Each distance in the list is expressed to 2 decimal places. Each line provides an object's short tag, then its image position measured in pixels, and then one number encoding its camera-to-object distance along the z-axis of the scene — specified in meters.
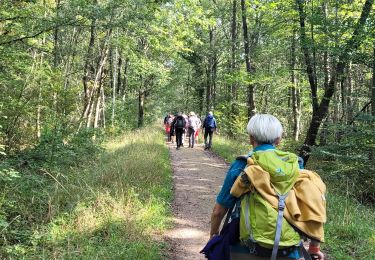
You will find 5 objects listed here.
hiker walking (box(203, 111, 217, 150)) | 17.50
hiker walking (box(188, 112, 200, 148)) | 18.95
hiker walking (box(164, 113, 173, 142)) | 24.95
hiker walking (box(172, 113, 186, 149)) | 18.03
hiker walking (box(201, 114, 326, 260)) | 2.47
